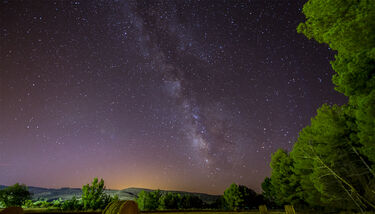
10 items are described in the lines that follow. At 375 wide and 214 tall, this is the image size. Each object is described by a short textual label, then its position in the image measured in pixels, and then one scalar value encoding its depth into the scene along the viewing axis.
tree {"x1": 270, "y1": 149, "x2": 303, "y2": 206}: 30.58
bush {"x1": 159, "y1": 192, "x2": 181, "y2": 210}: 58.98
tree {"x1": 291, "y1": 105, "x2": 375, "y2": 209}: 13.83
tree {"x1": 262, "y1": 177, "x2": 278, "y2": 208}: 51.93
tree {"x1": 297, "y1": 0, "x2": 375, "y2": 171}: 5.50
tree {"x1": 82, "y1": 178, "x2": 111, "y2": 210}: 40.00
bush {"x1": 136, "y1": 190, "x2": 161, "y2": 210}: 59.72
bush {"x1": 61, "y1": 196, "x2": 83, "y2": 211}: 32.19
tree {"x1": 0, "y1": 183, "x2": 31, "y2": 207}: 57.09
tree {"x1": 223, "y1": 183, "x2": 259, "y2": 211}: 56.59
